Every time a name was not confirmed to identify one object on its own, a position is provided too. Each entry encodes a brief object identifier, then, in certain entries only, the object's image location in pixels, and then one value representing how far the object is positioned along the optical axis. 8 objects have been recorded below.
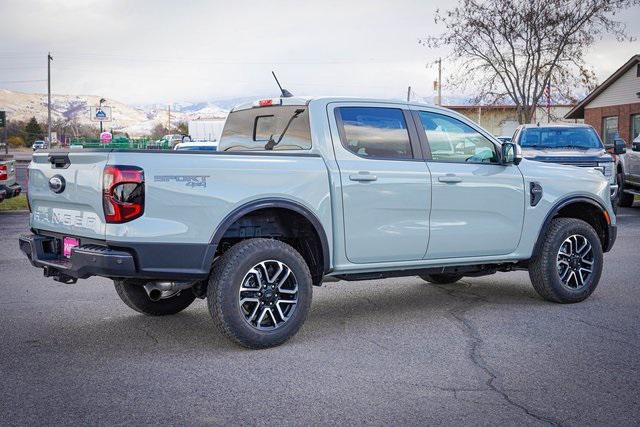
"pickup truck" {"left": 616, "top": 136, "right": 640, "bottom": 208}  18.09
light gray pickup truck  5.31
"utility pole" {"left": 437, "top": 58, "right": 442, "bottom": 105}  61.06
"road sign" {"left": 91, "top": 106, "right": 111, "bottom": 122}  60.44
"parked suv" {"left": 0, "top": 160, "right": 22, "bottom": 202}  15.82
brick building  39.88
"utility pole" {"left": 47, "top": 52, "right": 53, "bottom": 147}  64.81
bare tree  38.06
